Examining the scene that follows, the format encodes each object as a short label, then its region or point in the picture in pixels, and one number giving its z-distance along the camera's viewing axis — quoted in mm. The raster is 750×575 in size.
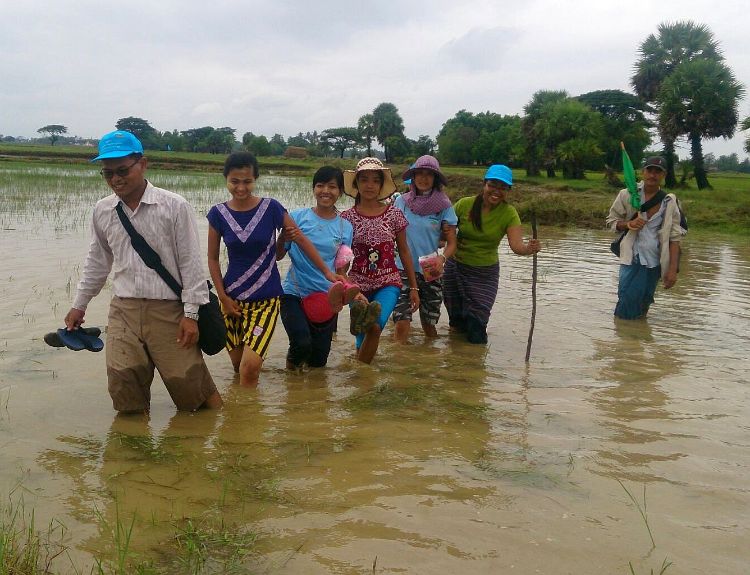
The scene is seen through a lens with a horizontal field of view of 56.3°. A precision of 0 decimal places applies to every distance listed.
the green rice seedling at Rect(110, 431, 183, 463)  3260
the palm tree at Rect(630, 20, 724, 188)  30344
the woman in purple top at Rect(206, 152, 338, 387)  4223
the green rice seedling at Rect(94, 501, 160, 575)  2219
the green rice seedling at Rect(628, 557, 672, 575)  2304
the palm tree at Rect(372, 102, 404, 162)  77375
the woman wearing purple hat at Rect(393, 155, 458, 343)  5562
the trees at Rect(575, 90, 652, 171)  36656
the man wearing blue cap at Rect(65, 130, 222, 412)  3631
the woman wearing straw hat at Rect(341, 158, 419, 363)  5023
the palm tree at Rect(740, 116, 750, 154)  21438
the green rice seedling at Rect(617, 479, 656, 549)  2572
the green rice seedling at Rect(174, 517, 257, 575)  2314
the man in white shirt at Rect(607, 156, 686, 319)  6492
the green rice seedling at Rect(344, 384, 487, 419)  4051
